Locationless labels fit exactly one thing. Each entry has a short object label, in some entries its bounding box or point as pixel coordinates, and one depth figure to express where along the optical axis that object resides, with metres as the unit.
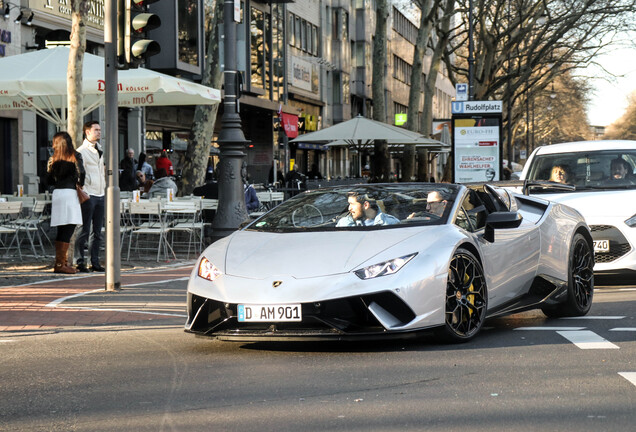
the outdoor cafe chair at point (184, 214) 17.14
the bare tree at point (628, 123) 141.62
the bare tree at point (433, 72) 41.75
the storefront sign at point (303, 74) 52.33
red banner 46.09
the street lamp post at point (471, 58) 41.10
